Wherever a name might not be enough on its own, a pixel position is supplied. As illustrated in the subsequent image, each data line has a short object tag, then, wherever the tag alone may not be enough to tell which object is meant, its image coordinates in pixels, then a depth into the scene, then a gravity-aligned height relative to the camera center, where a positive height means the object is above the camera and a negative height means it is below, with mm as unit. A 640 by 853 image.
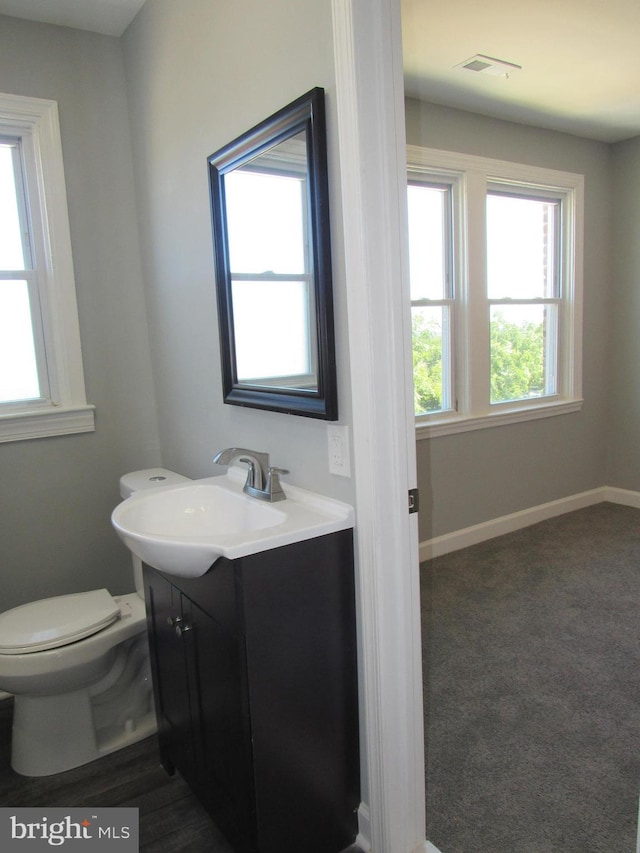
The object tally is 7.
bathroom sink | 1379 -456
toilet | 1887 -1067
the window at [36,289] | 2357 +249
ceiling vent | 2850 +1247
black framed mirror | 1476 +211
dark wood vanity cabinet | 1398 -847
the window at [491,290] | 3498 +241
